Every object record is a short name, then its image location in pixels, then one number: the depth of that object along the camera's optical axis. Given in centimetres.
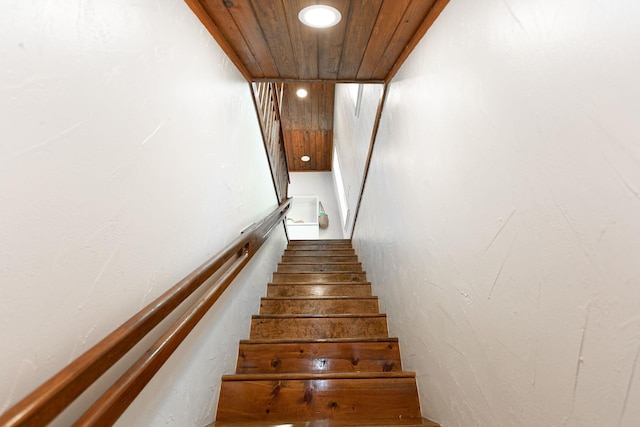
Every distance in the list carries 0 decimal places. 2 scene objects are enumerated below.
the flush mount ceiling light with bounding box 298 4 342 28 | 122
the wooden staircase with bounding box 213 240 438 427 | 135
